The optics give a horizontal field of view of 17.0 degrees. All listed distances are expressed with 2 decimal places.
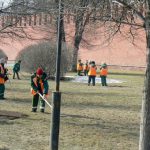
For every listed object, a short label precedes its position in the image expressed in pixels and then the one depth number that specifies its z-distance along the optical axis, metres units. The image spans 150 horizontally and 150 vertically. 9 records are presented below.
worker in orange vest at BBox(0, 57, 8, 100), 18.52
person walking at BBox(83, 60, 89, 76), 42.41
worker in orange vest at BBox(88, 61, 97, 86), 30.22
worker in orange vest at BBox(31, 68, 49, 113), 15.31
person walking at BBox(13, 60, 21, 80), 35.59
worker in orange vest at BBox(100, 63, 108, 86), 30.00
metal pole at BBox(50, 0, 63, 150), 7.75
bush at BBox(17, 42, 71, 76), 35.12
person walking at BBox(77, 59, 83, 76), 42.56
